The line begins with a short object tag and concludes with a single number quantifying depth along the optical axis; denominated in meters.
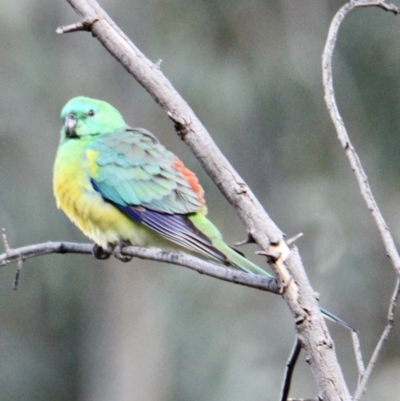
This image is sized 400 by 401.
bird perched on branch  7.30
